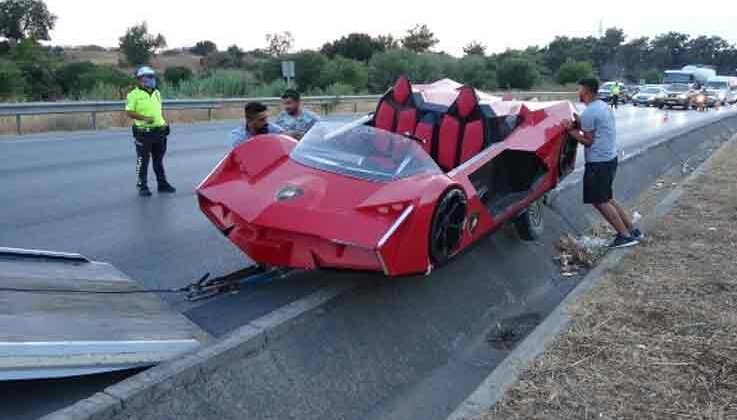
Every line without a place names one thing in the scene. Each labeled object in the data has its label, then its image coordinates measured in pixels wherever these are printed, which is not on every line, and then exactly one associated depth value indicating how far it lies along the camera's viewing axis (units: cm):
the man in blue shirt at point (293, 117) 820
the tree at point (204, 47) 8262
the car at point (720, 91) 4594
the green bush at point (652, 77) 9025
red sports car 495
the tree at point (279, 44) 6178
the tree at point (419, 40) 6831
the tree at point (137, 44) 5959
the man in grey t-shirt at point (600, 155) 805
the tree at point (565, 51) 8894
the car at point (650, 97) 4344
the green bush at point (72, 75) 3332
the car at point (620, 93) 4518
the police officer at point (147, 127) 988
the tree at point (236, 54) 6619
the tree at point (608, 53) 9802
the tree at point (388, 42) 6270
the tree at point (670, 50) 11734
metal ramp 371
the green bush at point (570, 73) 6919
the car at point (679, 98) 4272
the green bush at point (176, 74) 4028
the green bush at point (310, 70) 4305
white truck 4825
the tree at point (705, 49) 12181
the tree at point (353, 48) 5906
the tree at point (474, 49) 7662
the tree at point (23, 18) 6203
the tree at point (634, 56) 11181
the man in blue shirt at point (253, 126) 734
